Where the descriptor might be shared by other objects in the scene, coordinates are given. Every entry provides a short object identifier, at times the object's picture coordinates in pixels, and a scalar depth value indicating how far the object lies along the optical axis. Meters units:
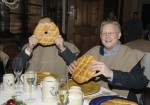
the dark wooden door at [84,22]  5.56
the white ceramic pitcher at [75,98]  1.35
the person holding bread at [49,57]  2.33
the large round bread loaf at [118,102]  1.36
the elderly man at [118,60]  1.88
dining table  1.49
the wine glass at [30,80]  1.50
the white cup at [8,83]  1.65
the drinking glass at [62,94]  1.30
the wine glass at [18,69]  1.66
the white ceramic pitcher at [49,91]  1.47
